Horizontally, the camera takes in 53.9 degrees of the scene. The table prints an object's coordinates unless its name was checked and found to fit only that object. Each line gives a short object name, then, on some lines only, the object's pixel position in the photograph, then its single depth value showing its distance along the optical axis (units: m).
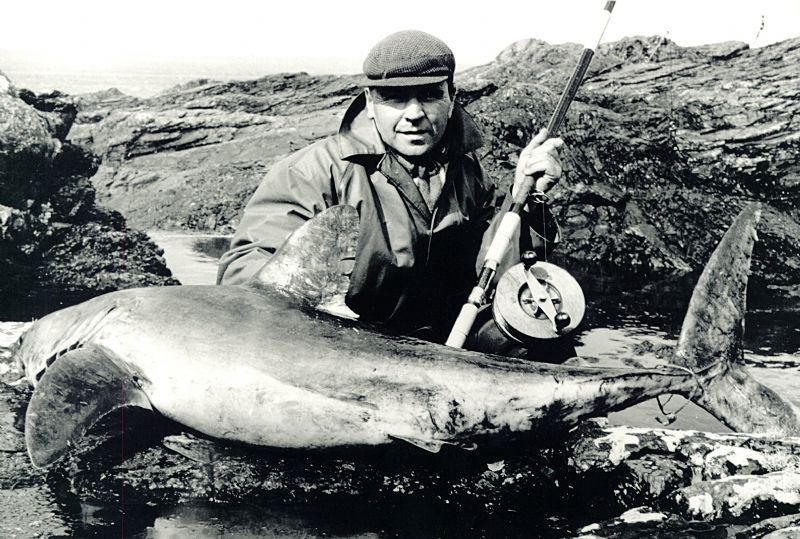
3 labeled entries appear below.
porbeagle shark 3.06
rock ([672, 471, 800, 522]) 3.07
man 4.12
